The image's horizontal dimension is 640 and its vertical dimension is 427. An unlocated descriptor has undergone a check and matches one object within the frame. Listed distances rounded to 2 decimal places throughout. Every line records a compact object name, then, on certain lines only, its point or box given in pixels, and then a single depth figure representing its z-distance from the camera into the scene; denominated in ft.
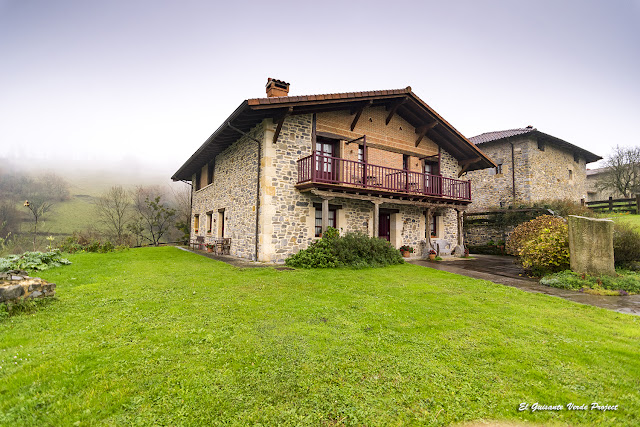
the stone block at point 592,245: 21.89
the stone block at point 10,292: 13.62
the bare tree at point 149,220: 71.15
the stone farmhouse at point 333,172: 32.53
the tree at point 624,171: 72.79
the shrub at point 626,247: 25.77
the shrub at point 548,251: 24.61
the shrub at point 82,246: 45.91
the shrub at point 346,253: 29.86
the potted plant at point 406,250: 41.30
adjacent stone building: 59.67
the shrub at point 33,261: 24.41
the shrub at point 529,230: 27.35
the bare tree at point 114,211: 72.28
